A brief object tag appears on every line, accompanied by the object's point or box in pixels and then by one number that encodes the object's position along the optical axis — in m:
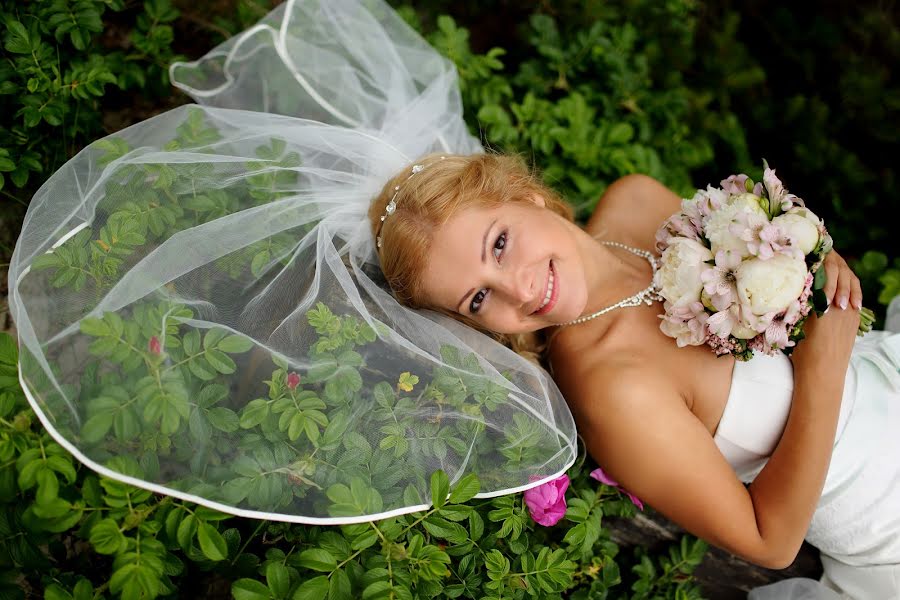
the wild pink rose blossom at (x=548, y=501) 1.06
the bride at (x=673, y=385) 1.10
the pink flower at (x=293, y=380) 0.96
